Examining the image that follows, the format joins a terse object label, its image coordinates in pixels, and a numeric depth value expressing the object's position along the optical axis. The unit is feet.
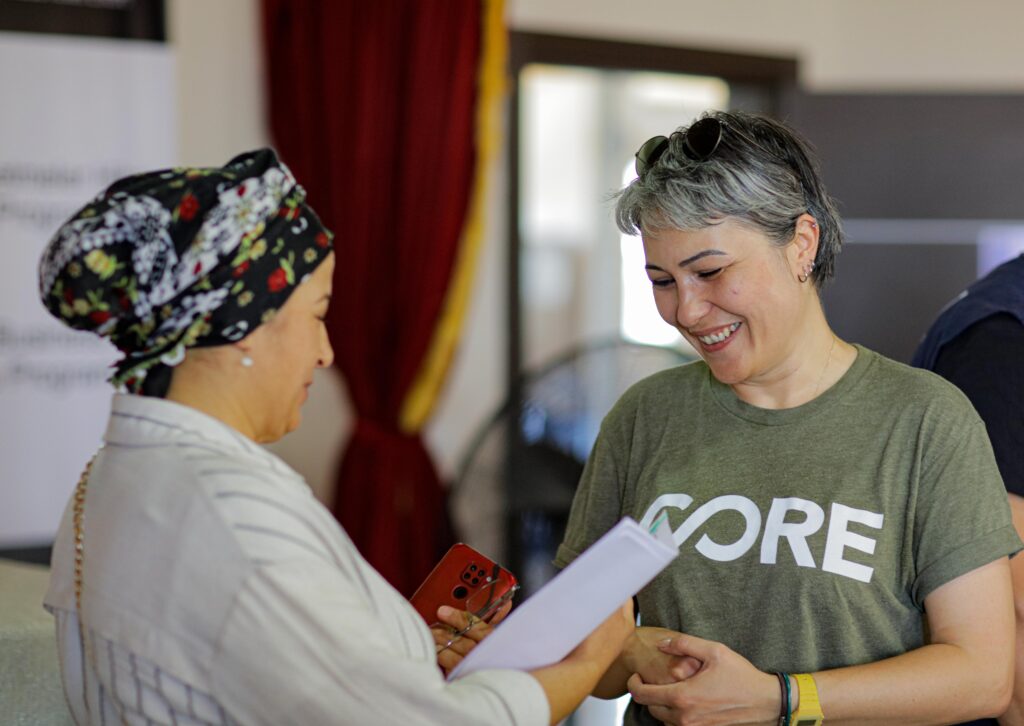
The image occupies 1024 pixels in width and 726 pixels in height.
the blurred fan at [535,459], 11.78
